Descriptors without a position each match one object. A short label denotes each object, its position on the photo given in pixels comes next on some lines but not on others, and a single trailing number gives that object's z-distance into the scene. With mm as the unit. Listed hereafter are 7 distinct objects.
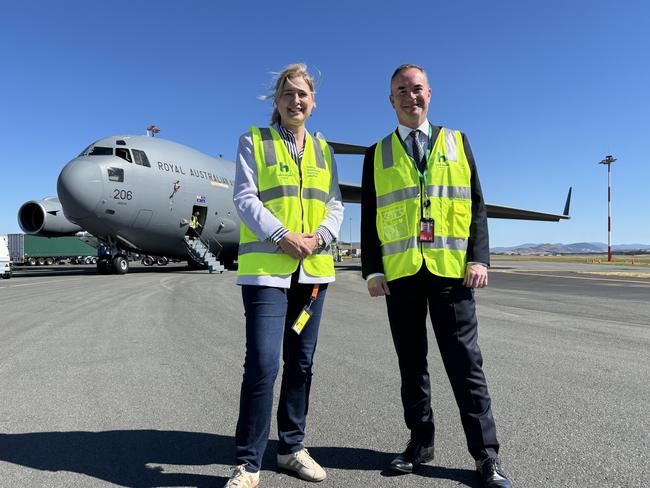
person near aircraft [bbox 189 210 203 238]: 20031
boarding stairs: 20297
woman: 2363
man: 2447
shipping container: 36844
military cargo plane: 16219
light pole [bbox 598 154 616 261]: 44906
